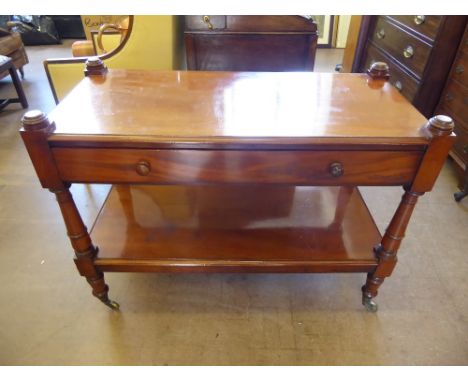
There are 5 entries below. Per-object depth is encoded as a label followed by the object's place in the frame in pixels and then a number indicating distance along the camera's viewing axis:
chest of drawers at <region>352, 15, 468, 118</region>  1.86
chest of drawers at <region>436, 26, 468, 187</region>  1.81
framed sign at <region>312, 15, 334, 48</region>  3.94
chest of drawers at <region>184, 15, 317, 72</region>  1.84
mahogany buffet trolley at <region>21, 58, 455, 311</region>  0.85
